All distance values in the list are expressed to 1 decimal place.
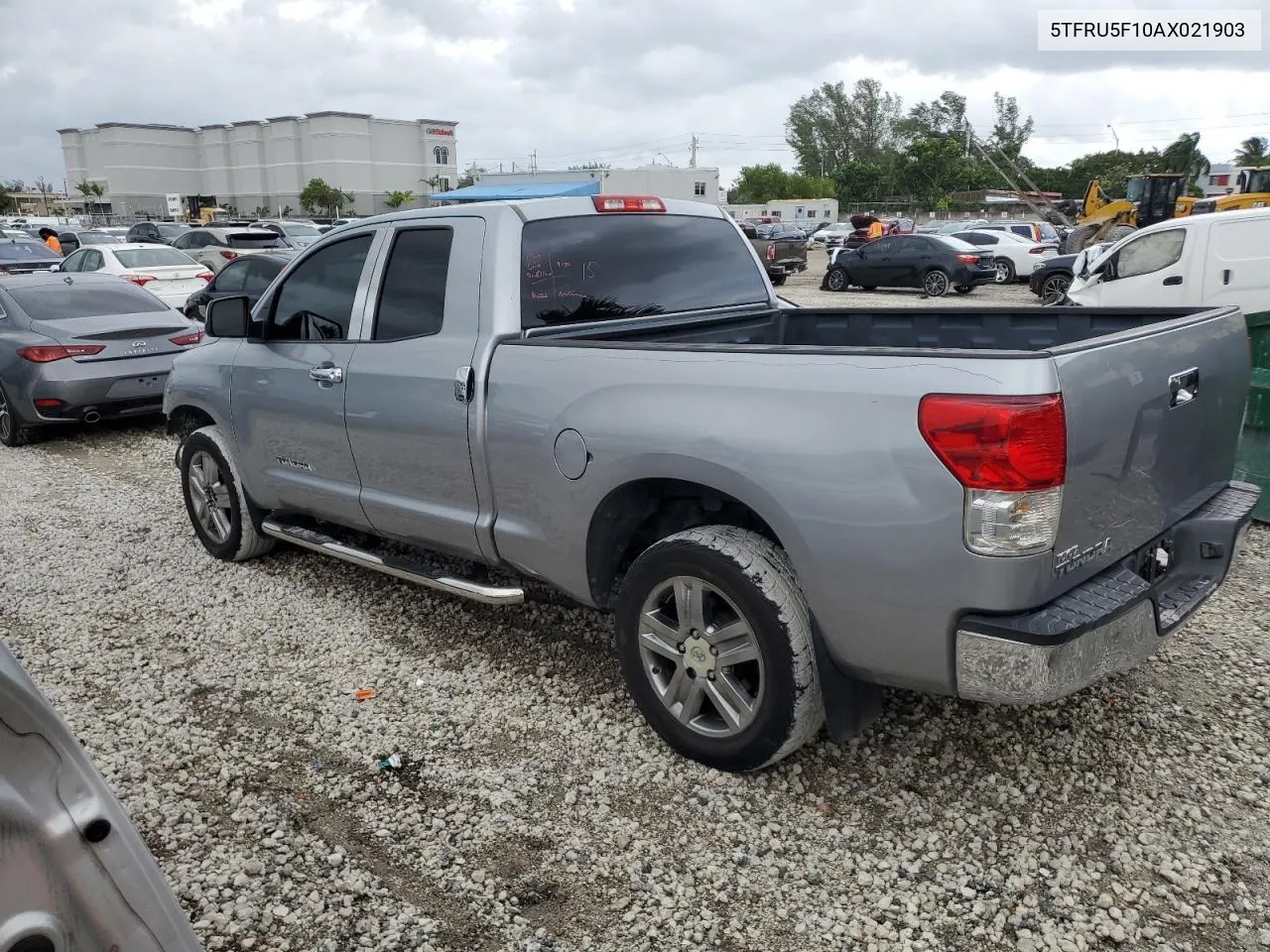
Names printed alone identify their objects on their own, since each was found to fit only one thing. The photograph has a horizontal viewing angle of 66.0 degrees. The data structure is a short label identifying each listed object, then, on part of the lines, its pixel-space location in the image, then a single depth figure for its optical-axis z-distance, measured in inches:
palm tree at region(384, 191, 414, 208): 3422.7
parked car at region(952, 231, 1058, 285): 951.6
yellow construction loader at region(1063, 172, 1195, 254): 962.1
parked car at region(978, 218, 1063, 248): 1079.6
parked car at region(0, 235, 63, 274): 734.5
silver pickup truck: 100.6
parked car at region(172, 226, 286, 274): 912.3
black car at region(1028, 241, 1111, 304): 765.3
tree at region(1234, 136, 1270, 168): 3294.8
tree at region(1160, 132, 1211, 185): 3184.1
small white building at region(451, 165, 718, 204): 1924.2
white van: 422.6
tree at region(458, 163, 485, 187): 4186.0
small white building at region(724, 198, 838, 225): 3255.4
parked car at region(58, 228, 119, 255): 1134.0
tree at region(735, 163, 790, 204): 4013.3
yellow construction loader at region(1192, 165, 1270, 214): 940.0
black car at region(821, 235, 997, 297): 869.8
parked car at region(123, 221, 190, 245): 1139.3
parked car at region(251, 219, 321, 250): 1001.2
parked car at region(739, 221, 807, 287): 1087.6
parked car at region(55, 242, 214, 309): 595.2
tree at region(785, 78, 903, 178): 4488.2
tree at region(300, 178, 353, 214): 3754.9
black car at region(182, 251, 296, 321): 536.4
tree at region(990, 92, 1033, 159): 4601.4
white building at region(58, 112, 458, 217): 4220.0
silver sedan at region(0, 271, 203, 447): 342.6
